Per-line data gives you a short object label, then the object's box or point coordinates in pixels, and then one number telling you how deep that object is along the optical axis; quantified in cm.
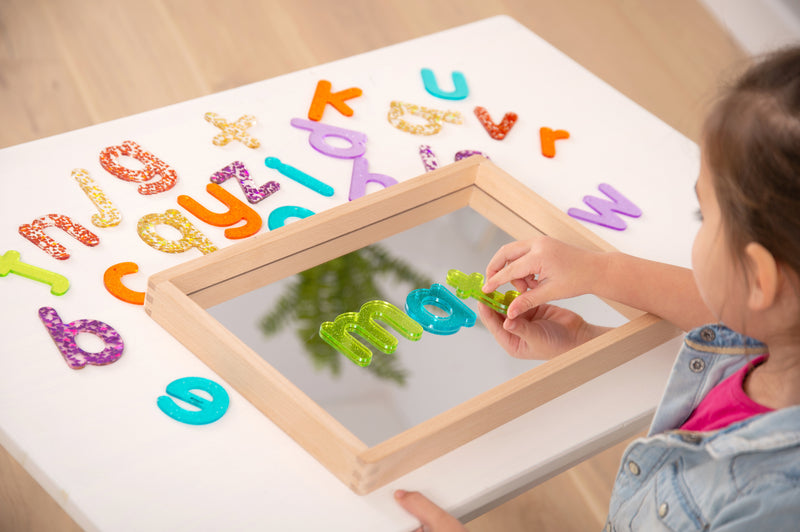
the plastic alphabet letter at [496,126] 209
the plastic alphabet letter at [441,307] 188
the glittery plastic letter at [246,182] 196
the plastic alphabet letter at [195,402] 176
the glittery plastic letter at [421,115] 208
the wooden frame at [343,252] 174
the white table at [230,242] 172
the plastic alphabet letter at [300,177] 198
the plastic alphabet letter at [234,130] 202
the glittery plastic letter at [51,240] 187
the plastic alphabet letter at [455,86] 213
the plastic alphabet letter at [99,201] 191
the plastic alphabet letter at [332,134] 202
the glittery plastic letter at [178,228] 190
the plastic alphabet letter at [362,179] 198
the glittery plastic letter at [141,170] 195
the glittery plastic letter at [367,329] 183
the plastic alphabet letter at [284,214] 194
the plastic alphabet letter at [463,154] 204
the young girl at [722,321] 167
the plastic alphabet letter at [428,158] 203
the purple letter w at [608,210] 200
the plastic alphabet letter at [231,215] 192
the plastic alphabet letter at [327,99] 206
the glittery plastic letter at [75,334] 179
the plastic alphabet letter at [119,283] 185
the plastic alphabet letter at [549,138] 208
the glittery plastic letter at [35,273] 184
